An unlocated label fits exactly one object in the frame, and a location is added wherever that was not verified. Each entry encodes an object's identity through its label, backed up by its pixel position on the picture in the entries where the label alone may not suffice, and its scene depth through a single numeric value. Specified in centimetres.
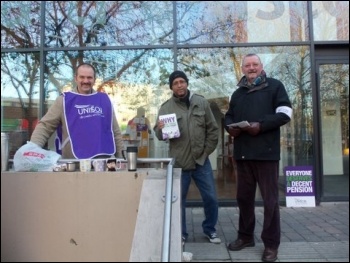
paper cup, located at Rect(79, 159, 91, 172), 346
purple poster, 675
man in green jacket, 448
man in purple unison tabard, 373
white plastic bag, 344
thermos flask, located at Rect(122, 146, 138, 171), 347
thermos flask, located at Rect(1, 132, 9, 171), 333
